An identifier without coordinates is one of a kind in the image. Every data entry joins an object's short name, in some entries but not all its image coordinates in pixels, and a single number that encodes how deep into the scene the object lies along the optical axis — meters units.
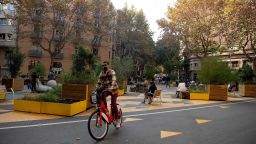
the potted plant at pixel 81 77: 8.18
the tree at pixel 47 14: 20.49
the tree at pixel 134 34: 34.44
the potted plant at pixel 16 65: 15.23
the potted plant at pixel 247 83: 16.95
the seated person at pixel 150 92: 10.61
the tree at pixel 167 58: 42.01
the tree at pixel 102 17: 24.97
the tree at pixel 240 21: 15.02
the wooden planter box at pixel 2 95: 9.58
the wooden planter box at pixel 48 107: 7.03
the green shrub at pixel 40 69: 21.31
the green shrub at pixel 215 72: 13.25
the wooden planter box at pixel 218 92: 13.15
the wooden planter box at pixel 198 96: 13.25
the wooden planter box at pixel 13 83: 14.62
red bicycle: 4.72
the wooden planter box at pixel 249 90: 16.90
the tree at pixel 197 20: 18.86
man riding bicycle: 5.35
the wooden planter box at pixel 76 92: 8.15
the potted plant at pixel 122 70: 15.50
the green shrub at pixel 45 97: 7.34
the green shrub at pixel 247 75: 17.54
